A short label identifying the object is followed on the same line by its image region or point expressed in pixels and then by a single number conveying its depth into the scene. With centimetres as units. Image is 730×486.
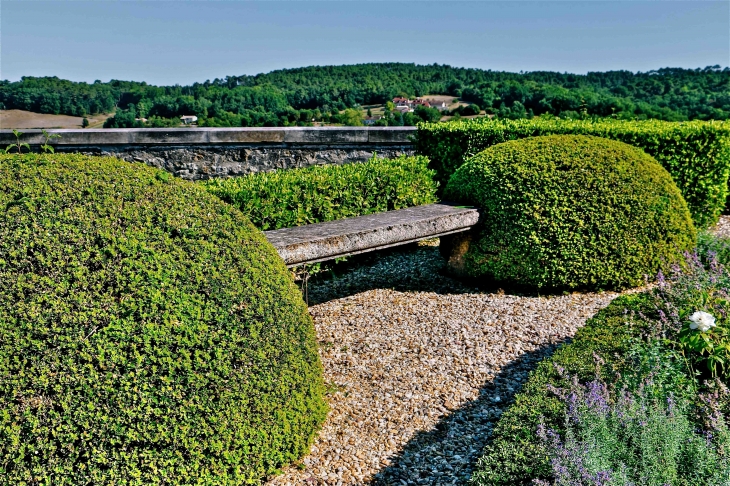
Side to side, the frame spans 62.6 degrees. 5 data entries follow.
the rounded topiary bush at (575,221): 589
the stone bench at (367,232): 491
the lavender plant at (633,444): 264
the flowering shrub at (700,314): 347
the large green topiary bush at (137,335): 261
